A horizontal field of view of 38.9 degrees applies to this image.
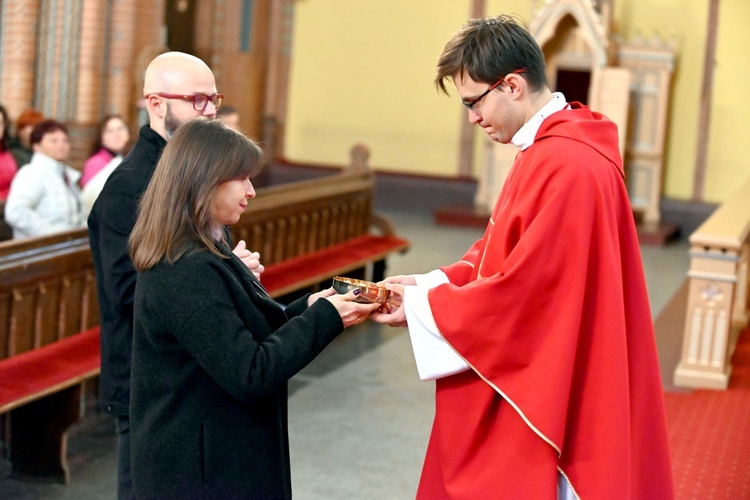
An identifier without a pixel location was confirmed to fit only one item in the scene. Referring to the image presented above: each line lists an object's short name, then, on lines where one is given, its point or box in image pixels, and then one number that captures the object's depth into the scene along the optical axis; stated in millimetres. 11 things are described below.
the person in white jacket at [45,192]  5426
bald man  2678
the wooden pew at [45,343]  4156
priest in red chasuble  2232
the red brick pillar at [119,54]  10211
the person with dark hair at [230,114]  6342
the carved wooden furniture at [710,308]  5812
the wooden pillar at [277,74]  14070
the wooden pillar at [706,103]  12438
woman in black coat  2068
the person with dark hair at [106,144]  6371
